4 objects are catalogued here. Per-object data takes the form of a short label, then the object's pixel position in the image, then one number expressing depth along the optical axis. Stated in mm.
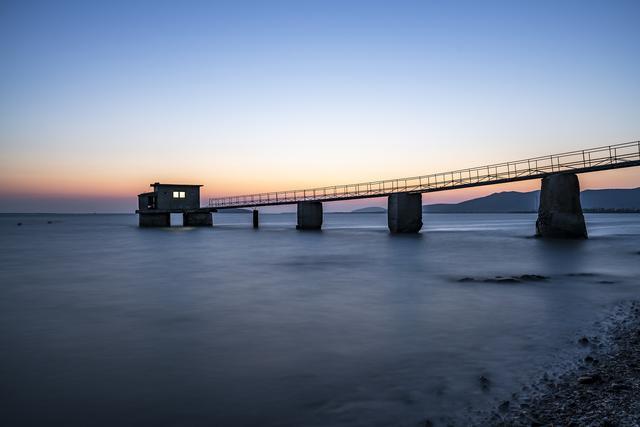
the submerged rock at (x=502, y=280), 13958
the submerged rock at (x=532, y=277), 14184
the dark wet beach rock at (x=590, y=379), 5059
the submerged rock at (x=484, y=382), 5285
